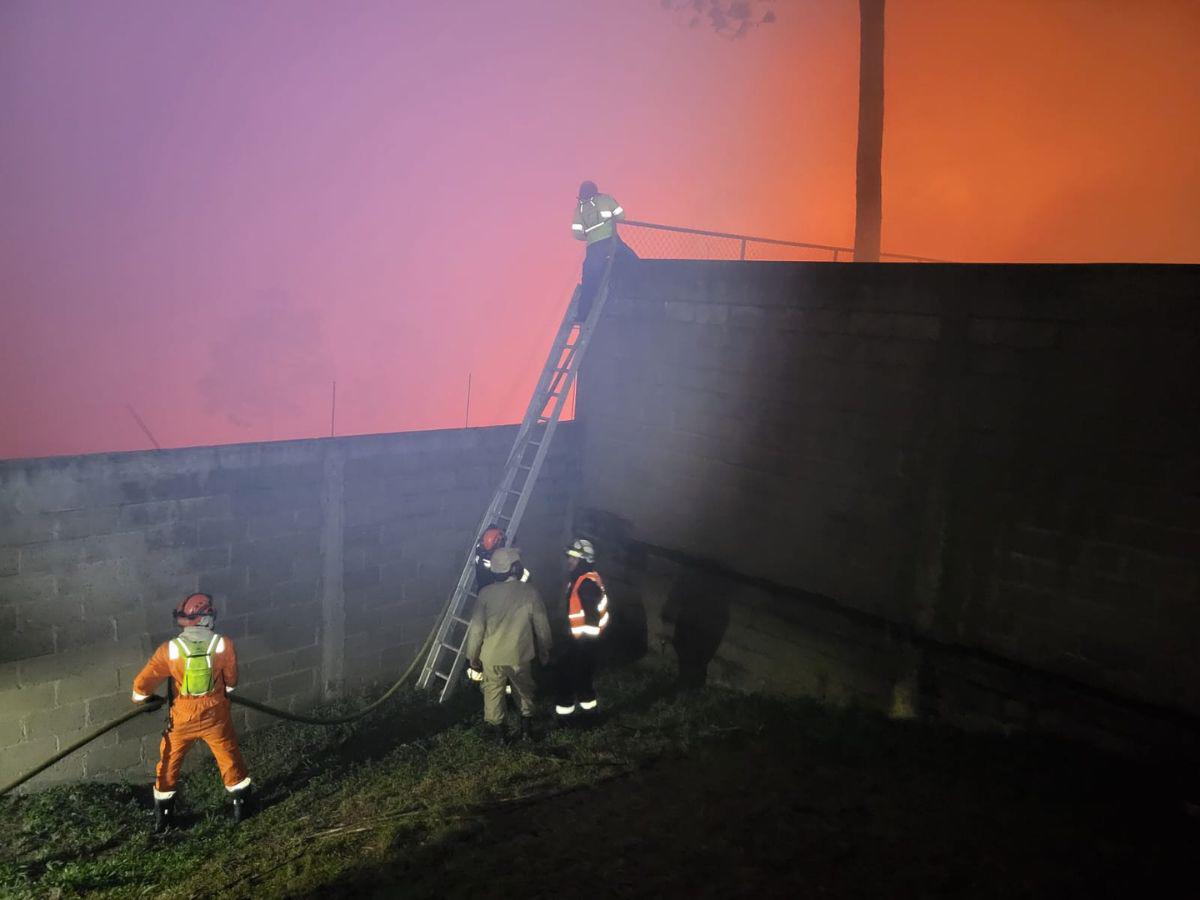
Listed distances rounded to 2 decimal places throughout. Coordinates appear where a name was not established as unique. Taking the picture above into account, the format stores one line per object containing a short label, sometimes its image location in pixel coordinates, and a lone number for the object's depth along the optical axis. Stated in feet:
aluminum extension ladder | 27.55
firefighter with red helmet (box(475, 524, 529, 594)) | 24.30
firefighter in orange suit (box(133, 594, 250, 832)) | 19.03
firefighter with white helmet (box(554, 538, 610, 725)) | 23.98
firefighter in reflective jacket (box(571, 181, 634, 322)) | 29.27
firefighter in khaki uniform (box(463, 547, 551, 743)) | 23.26
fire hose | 18.23
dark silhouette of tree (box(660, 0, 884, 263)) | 57.62
